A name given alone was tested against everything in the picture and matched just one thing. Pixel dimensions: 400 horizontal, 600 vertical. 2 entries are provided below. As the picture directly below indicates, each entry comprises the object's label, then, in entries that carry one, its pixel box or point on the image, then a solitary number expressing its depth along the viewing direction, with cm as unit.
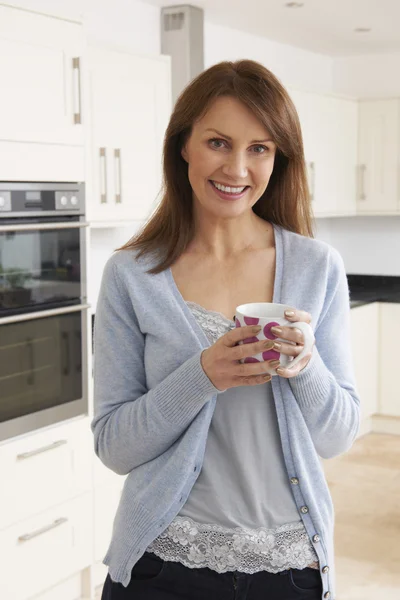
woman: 221
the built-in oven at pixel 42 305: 410
